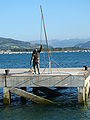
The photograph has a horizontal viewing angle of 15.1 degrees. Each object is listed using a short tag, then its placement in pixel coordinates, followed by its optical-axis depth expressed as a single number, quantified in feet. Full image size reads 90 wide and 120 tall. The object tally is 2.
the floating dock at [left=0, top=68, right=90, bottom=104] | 77.71
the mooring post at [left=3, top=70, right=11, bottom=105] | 79.51
